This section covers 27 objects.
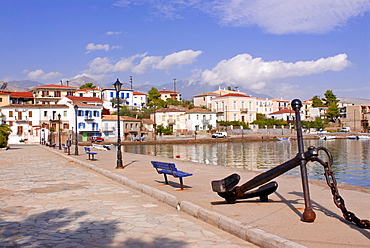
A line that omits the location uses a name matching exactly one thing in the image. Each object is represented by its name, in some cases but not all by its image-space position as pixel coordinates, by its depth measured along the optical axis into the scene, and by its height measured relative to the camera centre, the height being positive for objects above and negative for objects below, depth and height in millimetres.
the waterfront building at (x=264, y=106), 118375 +6477
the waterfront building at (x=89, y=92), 105262 +10174
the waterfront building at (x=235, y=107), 102062 +5404
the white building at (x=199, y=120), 92125 +1819
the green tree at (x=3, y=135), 42531 -664
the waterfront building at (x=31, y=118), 74875 +2267
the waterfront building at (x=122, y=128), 79812 +103
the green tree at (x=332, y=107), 123062 +6069
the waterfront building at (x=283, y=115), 113375 +3422
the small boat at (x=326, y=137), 87788 -2675
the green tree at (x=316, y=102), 134000 +8505
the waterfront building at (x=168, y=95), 133125 +11580
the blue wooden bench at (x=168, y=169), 10116 -1183
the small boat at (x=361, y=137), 89738 -2780
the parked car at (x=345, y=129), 108406 -1002
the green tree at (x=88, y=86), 128250 +14646
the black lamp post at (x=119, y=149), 17178 -948
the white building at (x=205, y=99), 113031 +8543
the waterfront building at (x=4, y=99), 85500 +6982
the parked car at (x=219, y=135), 84000 -1740
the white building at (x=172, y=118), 92625 +2367
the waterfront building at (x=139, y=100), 113575 +8702
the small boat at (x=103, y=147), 47109 -2399
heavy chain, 5828 -1238
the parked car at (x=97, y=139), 71912 -1984
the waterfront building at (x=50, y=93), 93375 +9321
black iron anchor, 6488 -1106
